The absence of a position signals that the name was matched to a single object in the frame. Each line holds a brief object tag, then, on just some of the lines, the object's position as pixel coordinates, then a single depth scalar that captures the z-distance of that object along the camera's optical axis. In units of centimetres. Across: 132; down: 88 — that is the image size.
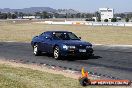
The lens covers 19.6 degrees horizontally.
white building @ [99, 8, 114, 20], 19740
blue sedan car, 1847
